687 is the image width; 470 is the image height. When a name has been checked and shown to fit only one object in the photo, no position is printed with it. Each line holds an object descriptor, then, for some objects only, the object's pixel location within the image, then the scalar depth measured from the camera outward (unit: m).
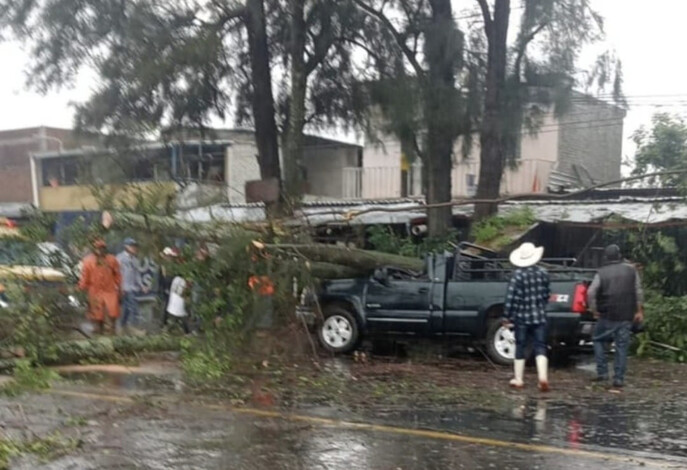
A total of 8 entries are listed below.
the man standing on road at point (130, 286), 10.28
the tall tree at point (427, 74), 15.41
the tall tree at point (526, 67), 15.59
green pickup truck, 11.80
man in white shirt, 9.63
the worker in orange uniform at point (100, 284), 9.30
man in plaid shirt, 10.21
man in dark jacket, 10.30
